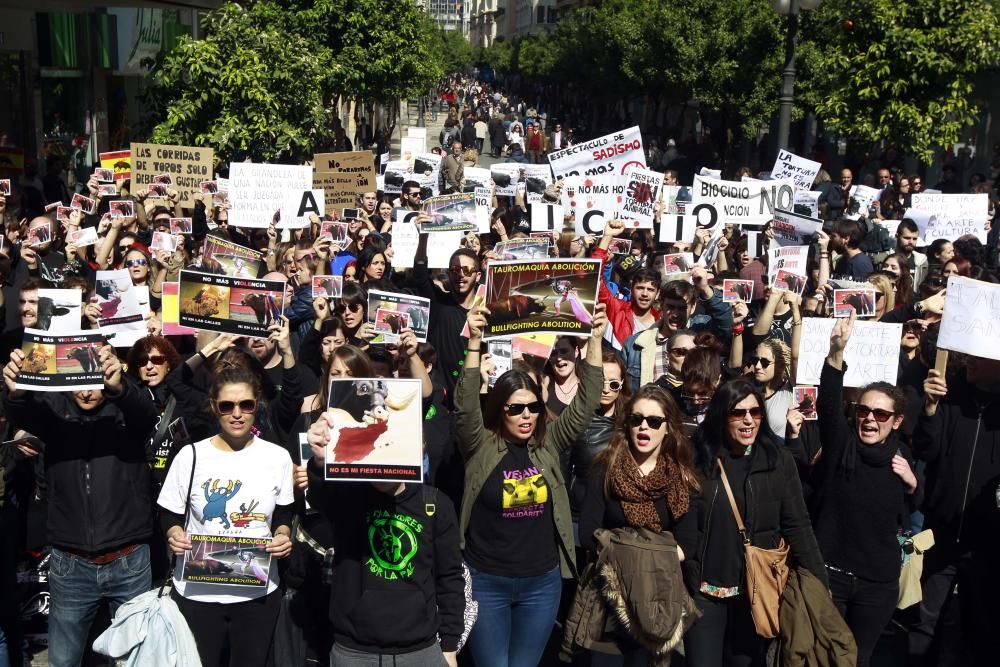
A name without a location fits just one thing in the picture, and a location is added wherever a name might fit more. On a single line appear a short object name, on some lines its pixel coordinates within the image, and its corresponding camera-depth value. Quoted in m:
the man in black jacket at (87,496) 5.10
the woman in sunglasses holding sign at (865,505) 5.25
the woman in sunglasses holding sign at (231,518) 4.76
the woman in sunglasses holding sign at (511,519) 5.03
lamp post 13.95
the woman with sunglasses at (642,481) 4.97
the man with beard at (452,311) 7.62
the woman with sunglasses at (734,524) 5.05
